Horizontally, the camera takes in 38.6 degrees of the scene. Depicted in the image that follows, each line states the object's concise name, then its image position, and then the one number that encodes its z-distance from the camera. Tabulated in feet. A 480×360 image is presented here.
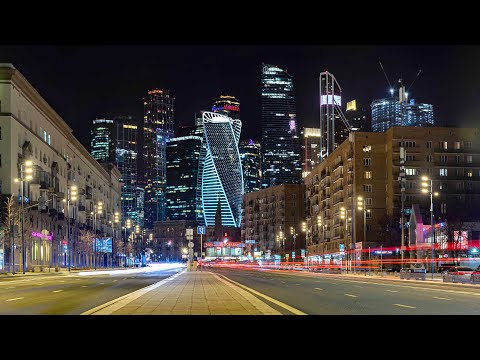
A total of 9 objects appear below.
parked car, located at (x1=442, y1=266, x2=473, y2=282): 184.75
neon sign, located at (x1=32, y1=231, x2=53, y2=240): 321.32
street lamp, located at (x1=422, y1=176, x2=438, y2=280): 225.72
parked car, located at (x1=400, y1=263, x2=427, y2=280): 220.64
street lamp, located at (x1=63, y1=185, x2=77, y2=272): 313.81
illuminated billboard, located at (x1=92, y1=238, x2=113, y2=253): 441.27
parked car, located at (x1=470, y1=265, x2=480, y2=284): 171.83
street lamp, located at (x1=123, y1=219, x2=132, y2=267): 557.82
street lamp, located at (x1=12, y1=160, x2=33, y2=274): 237.16
